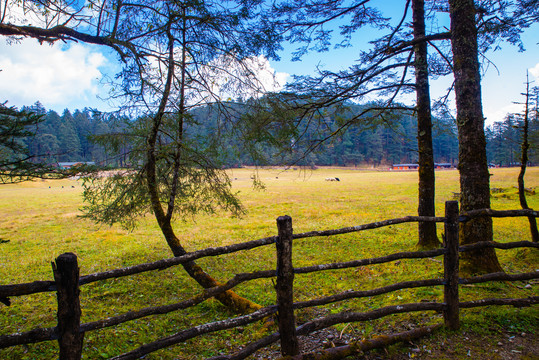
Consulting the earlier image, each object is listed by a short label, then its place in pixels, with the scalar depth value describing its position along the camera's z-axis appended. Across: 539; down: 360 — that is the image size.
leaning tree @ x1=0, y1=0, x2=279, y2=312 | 5.05
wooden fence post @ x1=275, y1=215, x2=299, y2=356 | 3.34
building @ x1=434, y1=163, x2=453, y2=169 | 87.36
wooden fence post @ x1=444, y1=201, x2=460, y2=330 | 3.92
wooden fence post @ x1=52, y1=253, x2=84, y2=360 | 2.48
